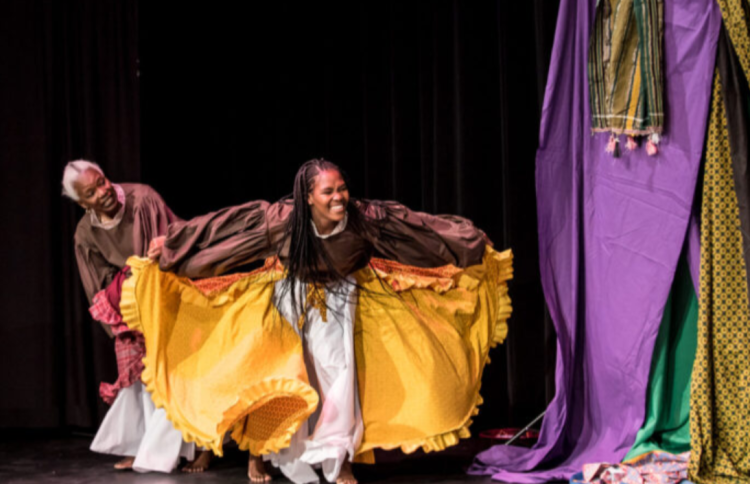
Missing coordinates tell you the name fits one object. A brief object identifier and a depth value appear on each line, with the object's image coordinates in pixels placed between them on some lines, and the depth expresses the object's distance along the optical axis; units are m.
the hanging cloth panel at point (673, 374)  7.22
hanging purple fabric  6.95
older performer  8.84
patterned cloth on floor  6.79
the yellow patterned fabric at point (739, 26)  6.48
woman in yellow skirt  7.53
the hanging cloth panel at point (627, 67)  6.99
